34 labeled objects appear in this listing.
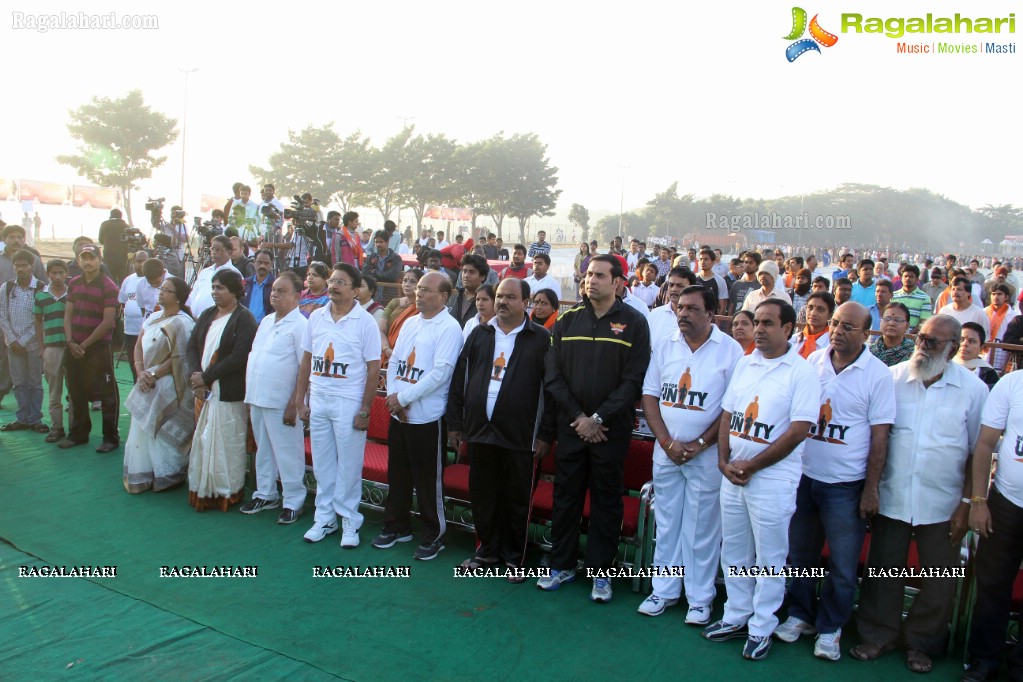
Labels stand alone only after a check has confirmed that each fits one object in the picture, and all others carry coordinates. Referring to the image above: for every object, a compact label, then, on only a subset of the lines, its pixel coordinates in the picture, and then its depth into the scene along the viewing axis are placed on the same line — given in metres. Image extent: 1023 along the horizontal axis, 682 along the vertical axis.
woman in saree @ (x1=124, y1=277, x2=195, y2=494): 6.31
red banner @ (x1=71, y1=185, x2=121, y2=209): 36.69
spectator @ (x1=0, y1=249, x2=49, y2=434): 7.93
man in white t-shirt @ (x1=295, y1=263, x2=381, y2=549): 5.43
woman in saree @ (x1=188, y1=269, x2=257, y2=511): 5.95
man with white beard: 3.92
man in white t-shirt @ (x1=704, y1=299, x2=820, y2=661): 3.94
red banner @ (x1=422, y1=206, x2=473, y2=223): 44.24
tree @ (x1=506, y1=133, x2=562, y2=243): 43.03
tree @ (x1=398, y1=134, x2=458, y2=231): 39.97
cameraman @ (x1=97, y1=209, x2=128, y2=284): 12.16
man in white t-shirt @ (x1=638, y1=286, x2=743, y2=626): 4.39
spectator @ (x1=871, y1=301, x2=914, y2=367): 4.59
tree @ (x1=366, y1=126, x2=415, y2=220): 39.69
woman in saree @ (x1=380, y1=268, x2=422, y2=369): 6.55
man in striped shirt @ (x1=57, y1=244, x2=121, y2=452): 7.29
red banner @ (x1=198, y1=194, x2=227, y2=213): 40.56
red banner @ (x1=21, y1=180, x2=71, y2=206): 35.34
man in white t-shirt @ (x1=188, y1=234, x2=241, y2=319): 7.78
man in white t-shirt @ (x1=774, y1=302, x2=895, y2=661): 4.02
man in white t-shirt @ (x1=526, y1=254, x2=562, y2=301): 8.07
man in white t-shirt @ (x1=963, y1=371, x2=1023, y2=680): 3.73
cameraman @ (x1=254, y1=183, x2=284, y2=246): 11.77
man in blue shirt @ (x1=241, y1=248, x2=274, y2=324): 8.05
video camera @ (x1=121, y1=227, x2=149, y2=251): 11.38
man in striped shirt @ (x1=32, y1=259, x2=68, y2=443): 7.61
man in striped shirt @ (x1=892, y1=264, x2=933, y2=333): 8.43
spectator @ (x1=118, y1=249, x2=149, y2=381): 8.98
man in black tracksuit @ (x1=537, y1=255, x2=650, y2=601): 4.56
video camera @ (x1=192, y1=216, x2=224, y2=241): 11.61
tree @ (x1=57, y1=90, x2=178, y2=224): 35.19
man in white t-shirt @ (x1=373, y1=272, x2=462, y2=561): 5.21
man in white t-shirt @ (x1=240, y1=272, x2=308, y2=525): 5.75
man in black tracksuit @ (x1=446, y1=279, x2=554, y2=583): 4.86
